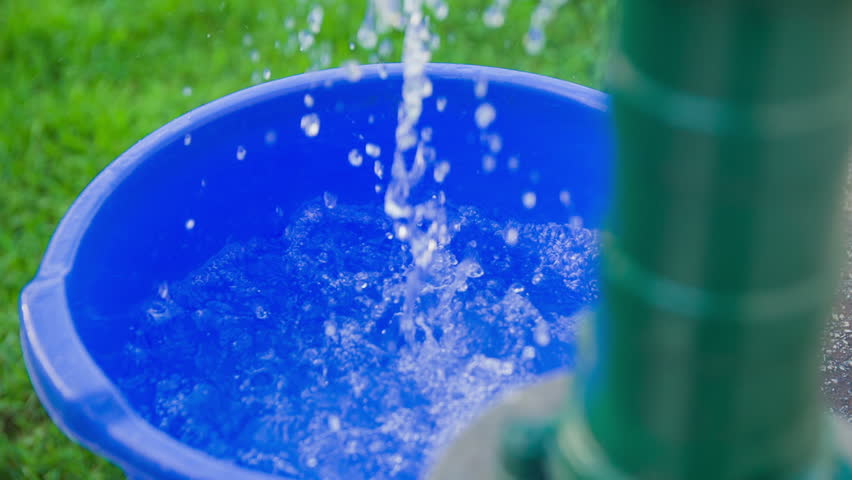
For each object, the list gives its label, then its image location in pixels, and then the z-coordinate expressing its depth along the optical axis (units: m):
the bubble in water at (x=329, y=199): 2.08
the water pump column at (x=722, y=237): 0.43
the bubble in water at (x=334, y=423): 1.65
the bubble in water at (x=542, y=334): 1.84
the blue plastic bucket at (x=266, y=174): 1.60
